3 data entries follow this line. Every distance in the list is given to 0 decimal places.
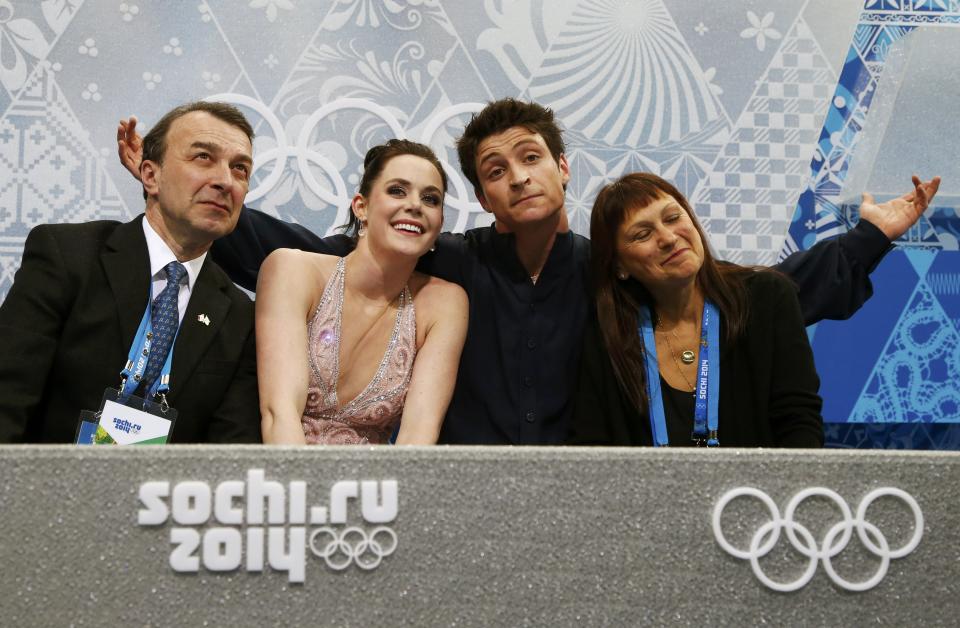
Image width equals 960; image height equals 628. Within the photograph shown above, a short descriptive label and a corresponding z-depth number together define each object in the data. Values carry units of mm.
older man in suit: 3748
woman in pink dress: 4098
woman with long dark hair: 4195
